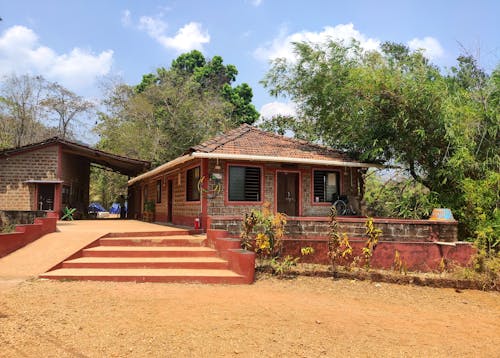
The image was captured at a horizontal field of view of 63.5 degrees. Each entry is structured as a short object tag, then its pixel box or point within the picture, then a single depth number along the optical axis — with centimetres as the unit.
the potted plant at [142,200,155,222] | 1745
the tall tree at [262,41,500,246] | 1096
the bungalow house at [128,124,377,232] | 1152
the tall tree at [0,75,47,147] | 2775
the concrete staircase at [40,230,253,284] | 744
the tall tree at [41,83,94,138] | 3023
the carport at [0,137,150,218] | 1534
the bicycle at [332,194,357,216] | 1305
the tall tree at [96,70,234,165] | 2514
